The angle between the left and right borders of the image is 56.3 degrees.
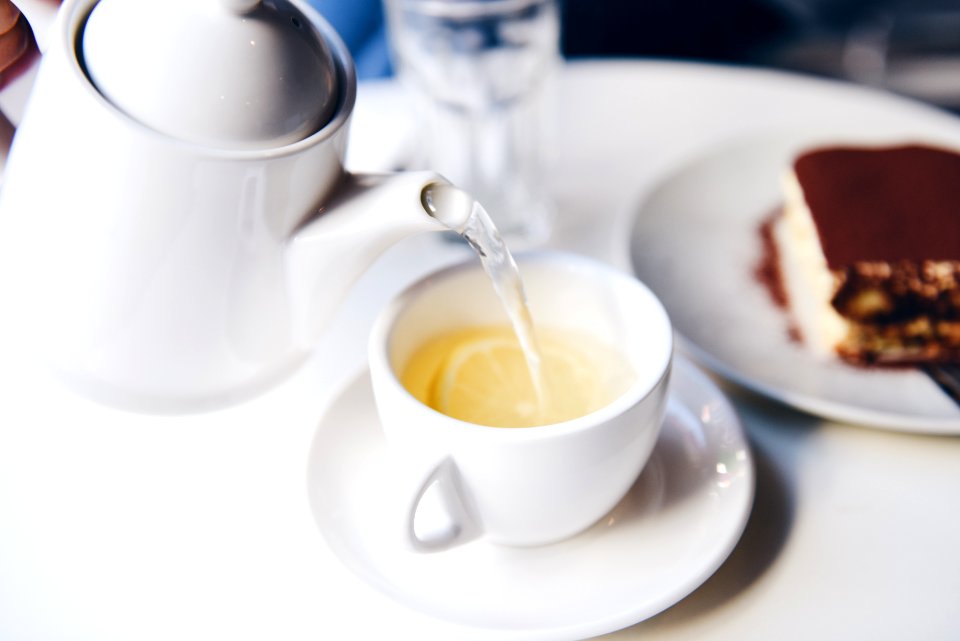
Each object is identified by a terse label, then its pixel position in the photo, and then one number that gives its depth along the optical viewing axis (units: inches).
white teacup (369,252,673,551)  21.1
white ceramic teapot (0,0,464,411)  20.3
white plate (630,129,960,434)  29.8
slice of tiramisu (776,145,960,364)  33.6
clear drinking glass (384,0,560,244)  42.1
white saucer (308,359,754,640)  21.6
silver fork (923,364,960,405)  30.2
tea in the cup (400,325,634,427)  25.4
